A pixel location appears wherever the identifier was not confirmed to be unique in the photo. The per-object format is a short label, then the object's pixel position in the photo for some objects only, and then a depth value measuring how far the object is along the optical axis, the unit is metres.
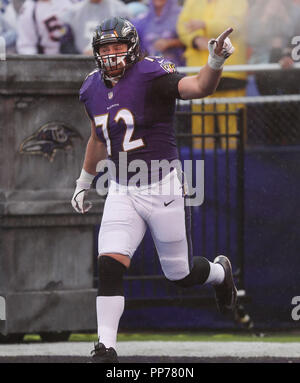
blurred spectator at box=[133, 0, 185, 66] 19.23
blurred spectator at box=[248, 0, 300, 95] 18.20
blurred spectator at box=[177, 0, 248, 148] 18.20
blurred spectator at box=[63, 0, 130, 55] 19.87
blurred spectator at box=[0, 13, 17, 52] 20.55
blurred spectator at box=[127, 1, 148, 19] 20.87
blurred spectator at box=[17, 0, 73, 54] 19.94
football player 11.88
